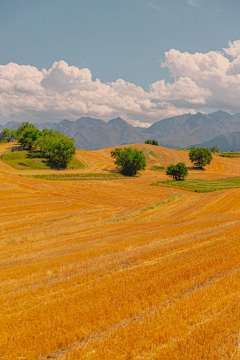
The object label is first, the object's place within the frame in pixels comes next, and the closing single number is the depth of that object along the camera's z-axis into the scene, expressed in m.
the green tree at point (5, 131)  195.45
